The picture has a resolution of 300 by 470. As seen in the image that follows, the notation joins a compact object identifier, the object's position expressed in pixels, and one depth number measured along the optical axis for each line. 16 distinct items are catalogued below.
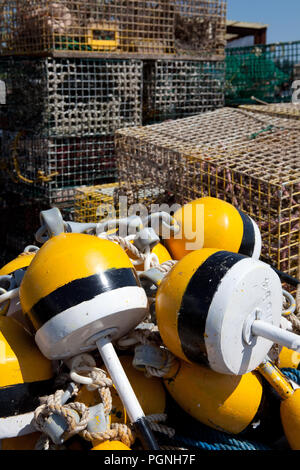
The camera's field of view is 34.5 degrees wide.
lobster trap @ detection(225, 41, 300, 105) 5.68
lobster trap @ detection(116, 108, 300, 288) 2.41
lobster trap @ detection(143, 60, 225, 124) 4.27
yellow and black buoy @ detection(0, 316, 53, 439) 1.48
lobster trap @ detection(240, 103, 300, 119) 3.79
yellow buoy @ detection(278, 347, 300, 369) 1.92
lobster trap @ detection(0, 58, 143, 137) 3.64
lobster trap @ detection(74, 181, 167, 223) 3.15
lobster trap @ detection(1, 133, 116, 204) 3.77
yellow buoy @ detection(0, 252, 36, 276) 2.06
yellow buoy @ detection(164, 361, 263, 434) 1.54
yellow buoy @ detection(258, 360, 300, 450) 1.55
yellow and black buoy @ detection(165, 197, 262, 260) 2.05
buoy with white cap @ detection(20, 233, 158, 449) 1.42
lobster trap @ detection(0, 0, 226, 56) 3.72
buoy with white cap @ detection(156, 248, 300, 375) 1.37
